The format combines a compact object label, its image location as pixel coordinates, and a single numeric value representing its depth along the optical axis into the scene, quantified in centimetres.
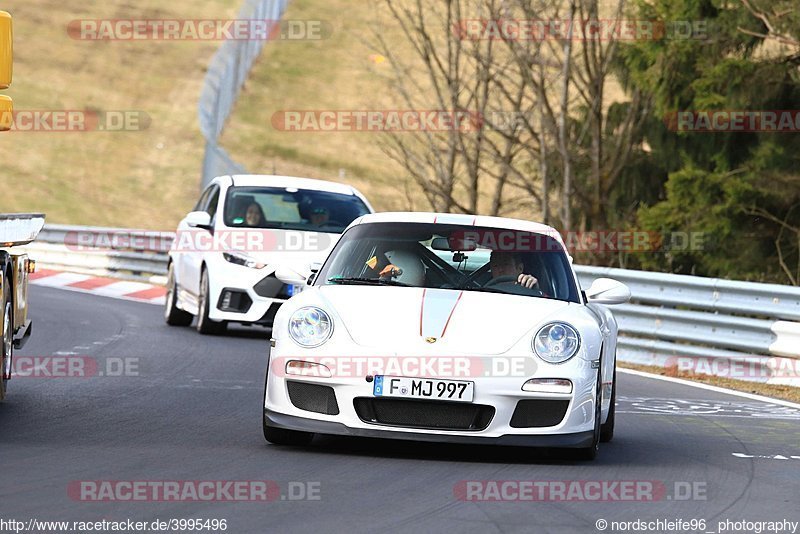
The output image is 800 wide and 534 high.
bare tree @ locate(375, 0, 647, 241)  4422
